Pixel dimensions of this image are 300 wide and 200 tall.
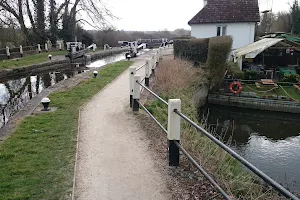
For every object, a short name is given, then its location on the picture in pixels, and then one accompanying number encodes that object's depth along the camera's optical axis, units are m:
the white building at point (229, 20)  25.66
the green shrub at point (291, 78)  17.79
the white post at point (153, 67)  15.13
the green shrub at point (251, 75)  18.83
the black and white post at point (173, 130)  4.32
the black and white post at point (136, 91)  7.68
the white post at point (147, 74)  11.85
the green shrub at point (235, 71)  18.47
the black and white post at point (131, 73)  8.02
